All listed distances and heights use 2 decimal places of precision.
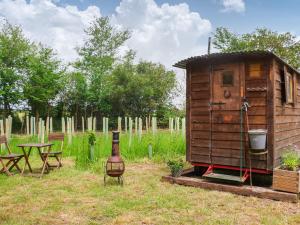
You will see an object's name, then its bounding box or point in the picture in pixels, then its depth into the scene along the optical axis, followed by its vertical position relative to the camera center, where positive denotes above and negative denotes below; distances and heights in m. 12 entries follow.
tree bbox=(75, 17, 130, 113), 25.22 +5.67
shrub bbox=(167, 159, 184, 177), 6.73 -1.00
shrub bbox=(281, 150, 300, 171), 5.66 -0.74
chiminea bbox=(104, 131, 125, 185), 6.27 -0.85
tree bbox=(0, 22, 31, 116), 22.59 +4.14
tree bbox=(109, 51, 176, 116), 24.12 +2.47
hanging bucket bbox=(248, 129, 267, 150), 5.80 -0.35
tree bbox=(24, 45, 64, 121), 22.80 +2.87
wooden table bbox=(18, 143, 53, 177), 7.36 -0.85
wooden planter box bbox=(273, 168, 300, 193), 5.35 -1.04
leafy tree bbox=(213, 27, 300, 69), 22.77 +5.67
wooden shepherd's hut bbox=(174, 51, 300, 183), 6.00 +0.26
